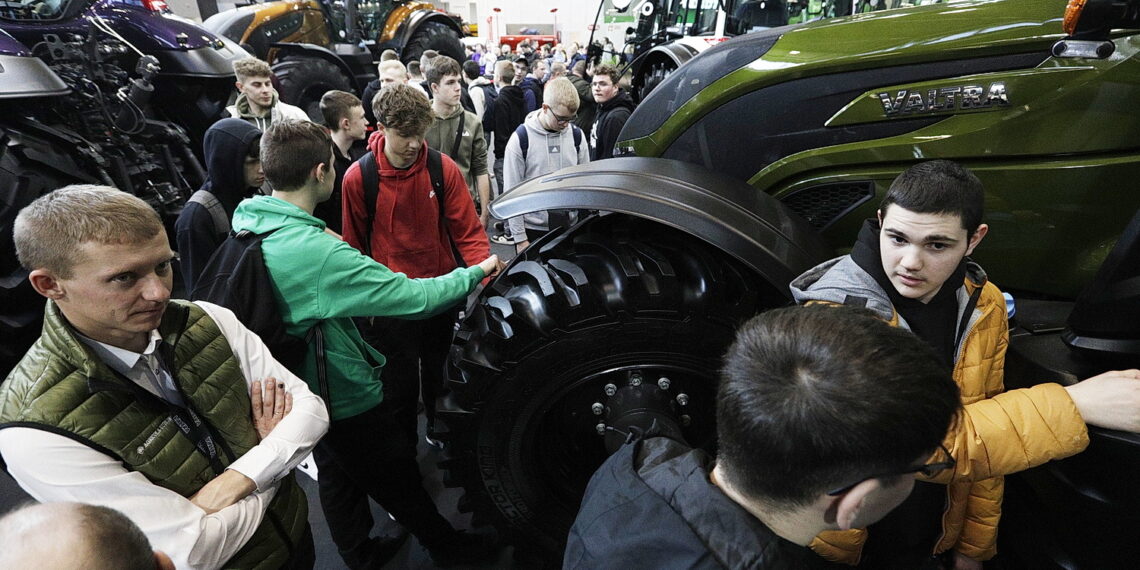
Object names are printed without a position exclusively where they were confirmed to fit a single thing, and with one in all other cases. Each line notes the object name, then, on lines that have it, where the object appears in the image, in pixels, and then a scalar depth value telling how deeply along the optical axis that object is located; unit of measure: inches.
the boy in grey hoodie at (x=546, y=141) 159.8
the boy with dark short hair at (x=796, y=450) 32.5
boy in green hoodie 73.3
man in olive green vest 46.1
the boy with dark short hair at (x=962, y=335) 51.0
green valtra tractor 66.0
